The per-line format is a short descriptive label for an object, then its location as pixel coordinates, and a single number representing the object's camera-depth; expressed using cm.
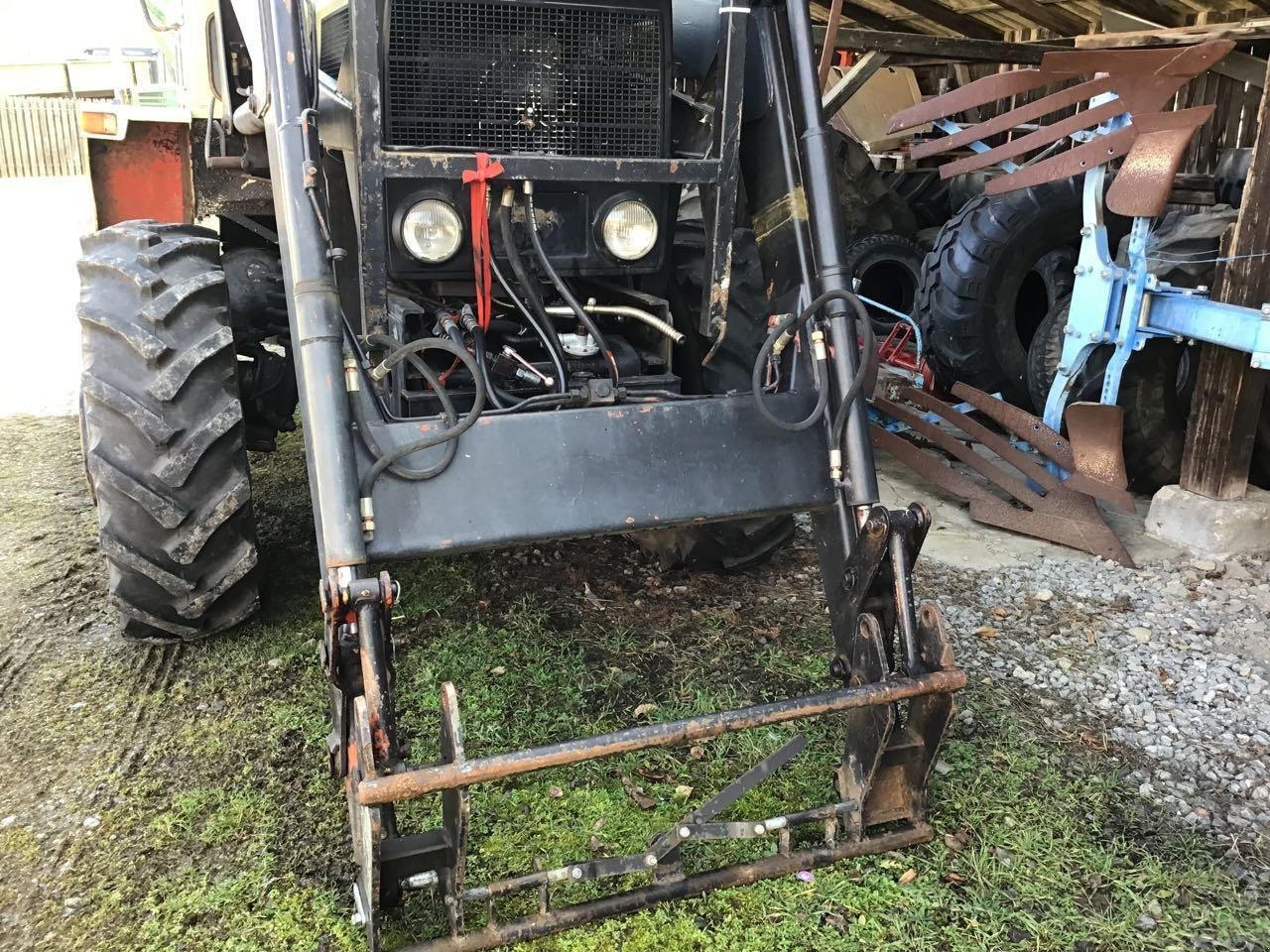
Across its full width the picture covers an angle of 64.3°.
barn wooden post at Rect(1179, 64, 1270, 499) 403
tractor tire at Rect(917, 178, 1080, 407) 538
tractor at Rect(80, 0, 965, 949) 218
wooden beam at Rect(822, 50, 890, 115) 596
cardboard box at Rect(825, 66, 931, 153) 886
